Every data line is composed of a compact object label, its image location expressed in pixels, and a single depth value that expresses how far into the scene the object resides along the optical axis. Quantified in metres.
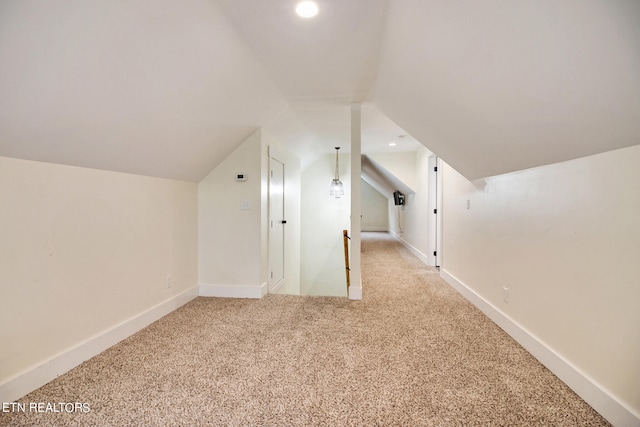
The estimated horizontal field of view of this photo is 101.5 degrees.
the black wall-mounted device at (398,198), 7.19
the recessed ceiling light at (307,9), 1.57
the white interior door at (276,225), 3.52
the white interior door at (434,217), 4.62
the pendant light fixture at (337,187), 6.12
